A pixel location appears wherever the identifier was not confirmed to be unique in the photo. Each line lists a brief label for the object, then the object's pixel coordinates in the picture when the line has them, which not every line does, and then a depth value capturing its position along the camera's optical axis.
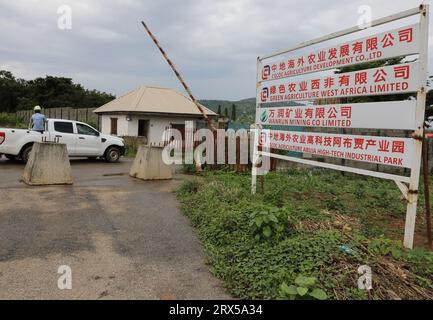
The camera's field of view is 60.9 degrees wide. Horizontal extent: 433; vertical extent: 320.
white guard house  25.30
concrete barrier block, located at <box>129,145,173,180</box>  9.87
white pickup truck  12.03
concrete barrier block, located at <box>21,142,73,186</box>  8.49
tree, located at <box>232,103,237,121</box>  33.66
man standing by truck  12.60
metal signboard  4.34
